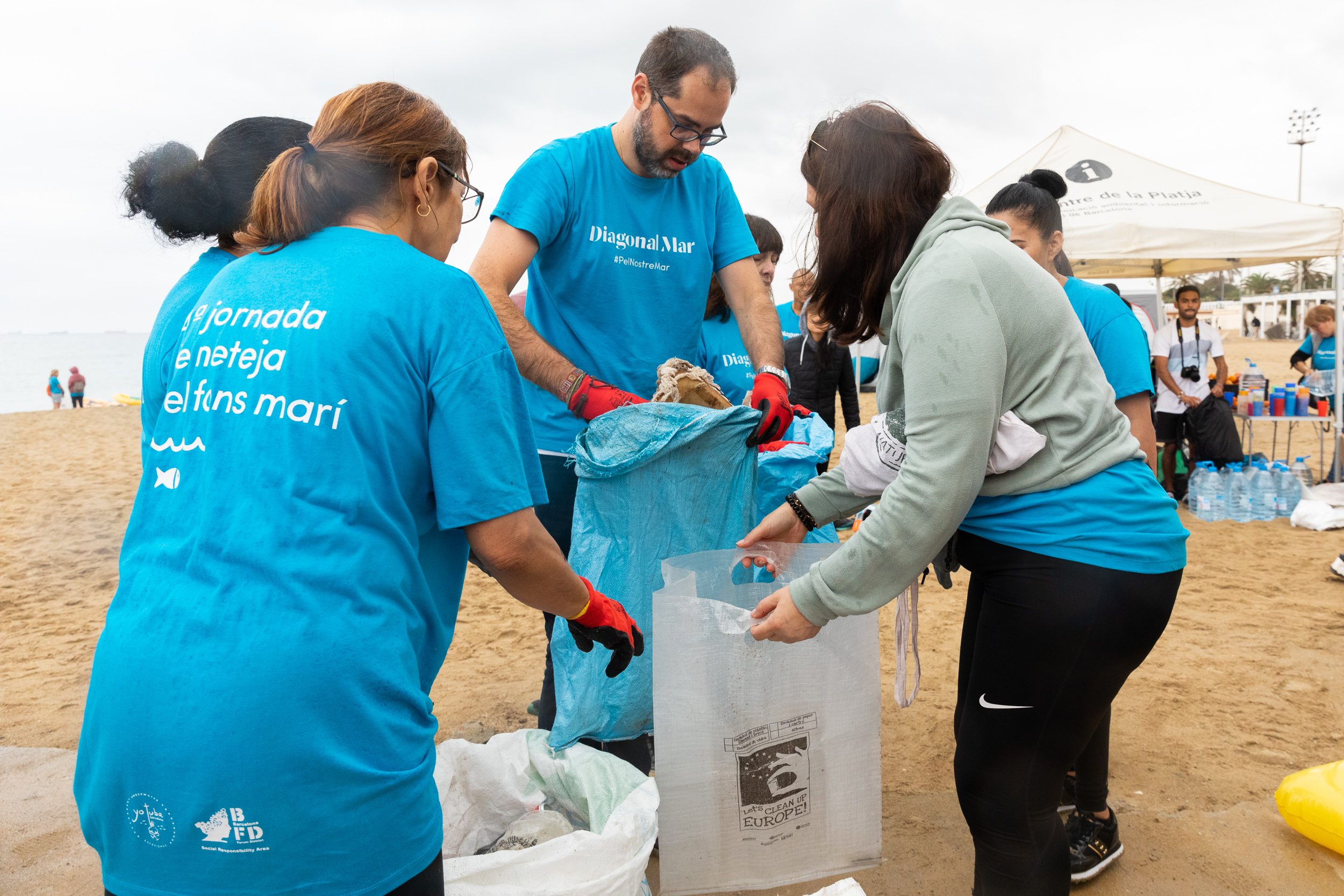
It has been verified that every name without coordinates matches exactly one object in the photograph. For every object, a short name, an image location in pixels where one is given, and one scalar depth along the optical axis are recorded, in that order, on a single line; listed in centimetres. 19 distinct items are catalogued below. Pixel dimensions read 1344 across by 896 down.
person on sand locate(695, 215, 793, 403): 322
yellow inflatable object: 204
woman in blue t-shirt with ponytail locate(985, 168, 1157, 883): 201
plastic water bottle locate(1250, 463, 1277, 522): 615
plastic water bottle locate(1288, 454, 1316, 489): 668
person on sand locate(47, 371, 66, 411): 2184
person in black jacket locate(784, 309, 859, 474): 511
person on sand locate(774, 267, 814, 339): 498
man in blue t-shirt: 193
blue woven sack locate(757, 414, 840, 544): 208
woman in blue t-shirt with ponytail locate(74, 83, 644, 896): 89
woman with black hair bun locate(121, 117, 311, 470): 173
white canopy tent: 628
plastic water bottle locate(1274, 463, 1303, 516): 612
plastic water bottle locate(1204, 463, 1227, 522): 621
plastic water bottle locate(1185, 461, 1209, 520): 622
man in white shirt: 653
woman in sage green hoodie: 119
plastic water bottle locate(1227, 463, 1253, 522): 619
